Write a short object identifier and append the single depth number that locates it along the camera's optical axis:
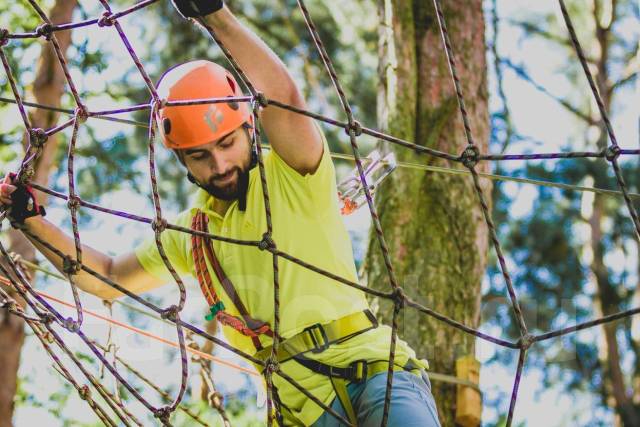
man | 3.69
